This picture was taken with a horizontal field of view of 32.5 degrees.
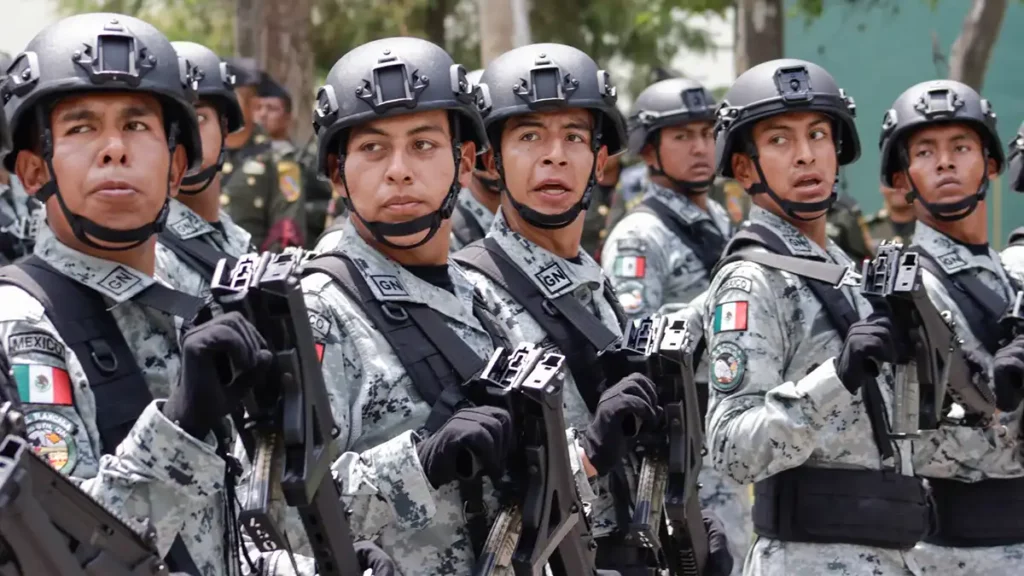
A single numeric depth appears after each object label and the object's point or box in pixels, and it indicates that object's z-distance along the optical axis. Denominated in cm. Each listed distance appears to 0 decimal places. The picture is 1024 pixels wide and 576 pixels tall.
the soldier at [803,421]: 550
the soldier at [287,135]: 1306
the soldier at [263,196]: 1139
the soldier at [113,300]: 383
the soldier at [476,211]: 898
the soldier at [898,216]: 1212
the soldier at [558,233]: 541
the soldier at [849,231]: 1245
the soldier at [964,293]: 632
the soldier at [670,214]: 876
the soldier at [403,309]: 425
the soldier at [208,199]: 672
